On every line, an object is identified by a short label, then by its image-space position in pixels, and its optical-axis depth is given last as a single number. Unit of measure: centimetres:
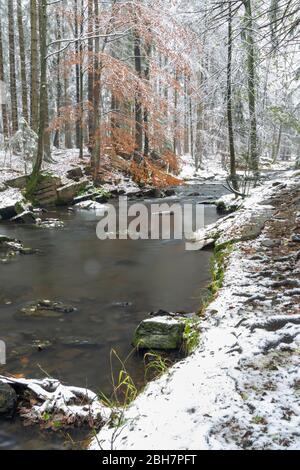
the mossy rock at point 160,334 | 460
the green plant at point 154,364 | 420
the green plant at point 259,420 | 271
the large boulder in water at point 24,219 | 1320
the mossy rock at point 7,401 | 351
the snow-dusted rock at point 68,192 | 1644
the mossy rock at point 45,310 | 587
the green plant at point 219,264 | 575
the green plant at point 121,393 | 357
